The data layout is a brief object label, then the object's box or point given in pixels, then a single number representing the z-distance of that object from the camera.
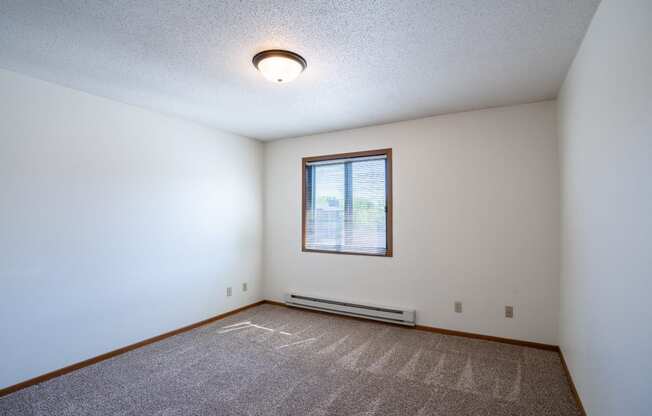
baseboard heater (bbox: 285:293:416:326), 3.80
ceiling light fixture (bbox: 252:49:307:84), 2.26
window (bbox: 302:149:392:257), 4.12
